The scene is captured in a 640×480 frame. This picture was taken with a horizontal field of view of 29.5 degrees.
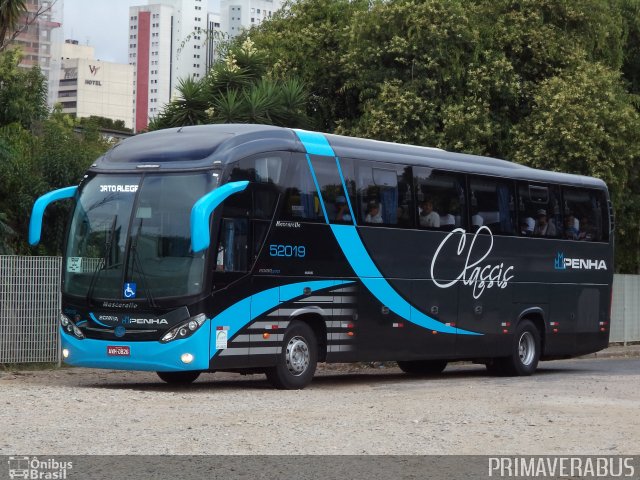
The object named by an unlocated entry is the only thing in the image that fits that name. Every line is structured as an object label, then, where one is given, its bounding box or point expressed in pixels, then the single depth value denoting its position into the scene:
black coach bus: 16.25
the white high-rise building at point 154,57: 196.19
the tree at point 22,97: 33.88
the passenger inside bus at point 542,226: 23.03
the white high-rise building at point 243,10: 194.25
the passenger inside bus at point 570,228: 23.81
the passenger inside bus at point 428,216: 20.25
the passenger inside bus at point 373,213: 19.08
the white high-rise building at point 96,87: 180.12
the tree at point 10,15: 34.66
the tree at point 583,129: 31.42
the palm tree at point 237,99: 27.47
